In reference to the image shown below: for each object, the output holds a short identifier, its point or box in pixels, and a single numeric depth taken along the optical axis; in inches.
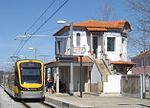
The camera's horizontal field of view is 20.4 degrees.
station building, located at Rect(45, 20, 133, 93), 1866.4
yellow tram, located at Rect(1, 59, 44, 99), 1346.0
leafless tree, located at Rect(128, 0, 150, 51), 845.3
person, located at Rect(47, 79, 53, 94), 1790.8
